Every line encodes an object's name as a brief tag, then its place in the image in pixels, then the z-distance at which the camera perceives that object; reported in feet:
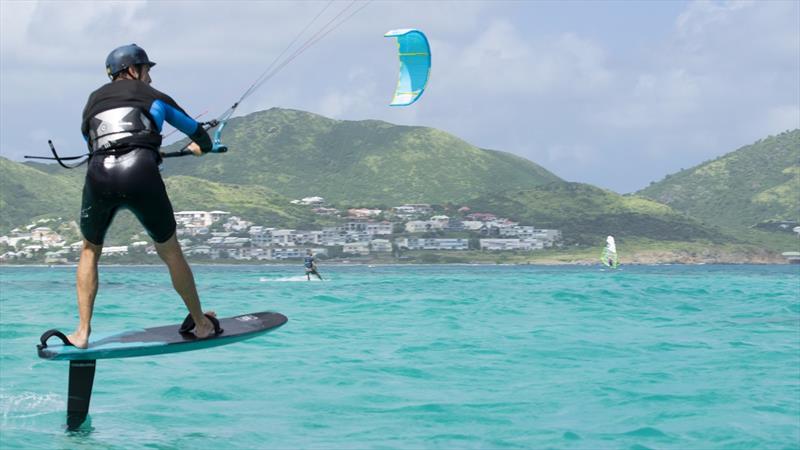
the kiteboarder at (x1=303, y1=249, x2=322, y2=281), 234.11
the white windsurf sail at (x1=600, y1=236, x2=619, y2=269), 411.13
